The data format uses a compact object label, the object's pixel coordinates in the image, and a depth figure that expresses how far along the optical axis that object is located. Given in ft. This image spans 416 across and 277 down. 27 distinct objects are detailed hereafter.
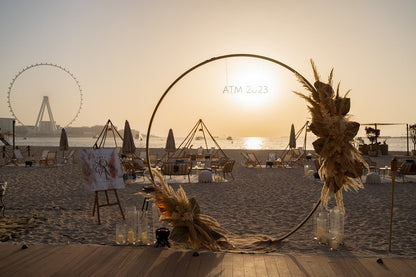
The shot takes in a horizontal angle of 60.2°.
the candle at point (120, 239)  20.20
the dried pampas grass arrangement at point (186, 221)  18.06
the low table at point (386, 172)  58.53
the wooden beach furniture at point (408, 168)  49.75
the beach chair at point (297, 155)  76.71
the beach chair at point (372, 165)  58.63
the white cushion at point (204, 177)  51.24
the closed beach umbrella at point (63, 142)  91.27
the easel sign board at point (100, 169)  26.94
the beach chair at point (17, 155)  82.43
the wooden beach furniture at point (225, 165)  53.36
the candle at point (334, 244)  19.46
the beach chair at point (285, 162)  77.36
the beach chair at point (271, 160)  73.50
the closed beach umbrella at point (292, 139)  89.39
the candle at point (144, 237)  19.94
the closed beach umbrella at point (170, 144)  75.56
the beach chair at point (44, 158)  77.01
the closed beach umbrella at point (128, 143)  57.36
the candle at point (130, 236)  20.10
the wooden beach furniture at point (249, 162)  77.51
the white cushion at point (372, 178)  47.94
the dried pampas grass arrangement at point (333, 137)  17.72
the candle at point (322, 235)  20.58
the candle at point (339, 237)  20.24
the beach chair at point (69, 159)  85.23
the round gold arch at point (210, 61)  18.75
